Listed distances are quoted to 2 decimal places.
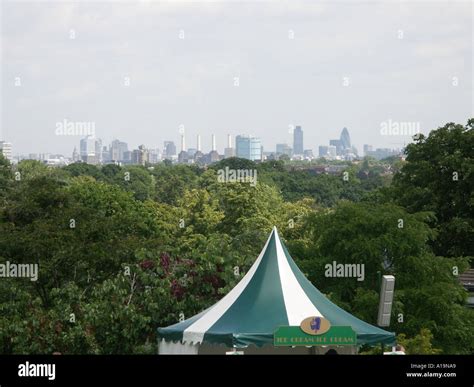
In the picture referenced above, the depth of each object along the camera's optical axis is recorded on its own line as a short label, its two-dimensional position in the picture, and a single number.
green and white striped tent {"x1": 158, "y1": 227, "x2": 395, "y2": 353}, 23.47
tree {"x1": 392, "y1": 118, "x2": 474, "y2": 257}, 49.69
